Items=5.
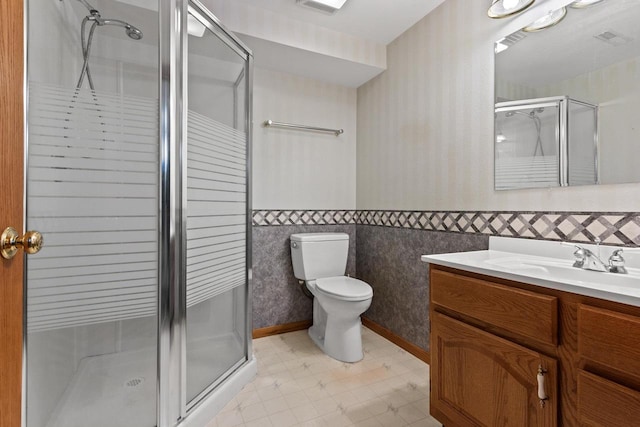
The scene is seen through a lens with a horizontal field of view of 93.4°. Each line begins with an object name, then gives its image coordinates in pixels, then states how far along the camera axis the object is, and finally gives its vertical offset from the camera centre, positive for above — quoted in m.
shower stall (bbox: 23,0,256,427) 1.08 +0.00
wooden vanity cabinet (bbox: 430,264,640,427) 0.78 -0.45
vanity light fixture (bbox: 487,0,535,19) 1.34 +0.95
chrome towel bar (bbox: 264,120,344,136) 2.37 +0.71
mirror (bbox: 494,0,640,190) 1.15 +0.50
